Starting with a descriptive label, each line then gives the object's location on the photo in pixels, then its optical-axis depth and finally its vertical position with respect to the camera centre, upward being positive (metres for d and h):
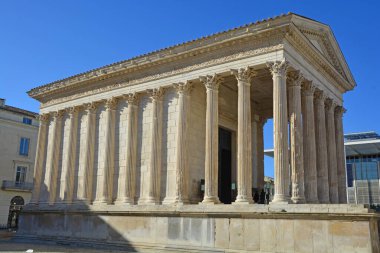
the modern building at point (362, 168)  46.12 +4.50
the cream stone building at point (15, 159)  40.06 +3.95
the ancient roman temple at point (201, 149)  15.98 +2.75
